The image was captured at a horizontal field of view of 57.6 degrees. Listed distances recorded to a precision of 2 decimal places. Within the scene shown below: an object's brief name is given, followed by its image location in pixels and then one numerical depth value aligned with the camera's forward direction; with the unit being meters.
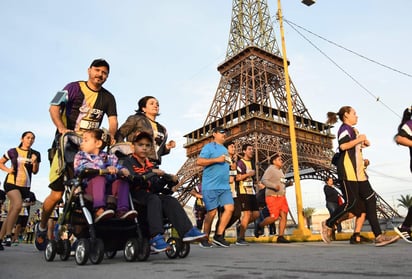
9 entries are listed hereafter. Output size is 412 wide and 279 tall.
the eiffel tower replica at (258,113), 32.44
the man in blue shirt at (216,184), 5.39
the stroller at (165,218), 3.35
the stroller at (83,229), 2.96
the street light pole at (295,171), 7.32
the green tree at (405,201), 48.62
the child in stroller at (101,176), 3.06
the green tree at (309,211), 69.09
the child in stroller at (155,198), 3.21
